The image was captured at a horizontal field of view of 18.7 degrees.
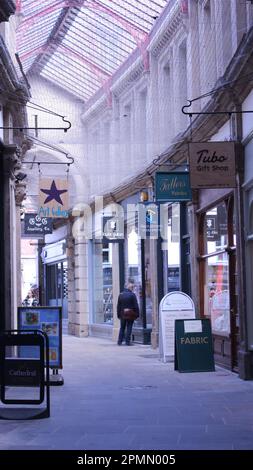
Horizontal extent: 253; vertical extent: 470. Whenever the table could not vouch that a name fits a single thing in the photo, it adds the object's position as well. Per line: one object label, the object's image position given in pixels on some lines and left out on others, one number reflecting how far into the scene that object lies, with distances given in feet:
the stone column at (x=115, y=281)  75.15
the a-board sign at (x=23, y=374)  30.01
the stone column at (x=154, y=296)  62.90
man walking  65.67
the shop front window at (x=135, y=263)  69.77
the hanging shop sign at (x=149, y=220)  61.16
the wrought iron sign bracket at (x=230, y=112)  39.79
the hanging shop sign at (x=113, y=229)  71.20
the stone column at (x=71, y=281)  88.85
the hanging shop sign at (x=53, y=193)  60.59
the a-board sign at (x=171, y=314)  49.55
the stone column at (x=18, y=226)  55.39
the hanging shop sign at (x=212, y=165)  40.55
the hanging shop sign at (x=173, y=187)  49.90
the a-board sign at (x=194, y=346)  44.37
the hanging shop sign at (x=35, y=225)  83.20
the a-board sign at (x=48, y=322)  40.63
